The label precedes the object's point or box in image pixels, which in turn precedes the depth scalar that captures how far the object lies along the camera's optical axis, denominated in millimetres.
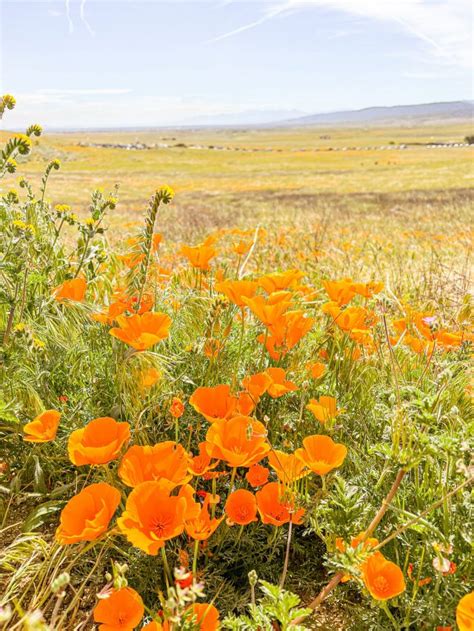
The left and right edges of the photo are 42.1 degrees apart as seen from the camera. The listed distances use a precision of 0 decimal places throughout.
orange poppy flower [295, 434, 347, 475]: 533
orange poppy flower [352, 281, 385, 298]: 736
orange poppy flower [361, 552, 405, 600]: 455
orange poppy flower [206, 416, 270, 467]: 519
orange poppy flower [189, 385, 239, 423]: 585
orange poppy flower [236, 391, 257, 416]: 594
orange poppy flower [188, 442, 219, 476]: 556
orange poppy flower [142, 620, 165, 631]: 439
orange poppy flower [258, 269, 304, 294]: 717
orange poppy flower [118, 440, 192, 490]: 519
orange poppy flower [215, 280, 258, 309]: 658
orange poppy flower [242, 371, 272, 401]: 604
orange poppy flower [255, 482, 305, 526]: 550
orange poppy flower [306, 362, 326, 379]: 686
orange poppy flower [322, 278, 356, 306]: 728
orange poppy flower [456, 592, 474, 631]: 417
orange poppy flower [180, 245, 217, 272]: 823
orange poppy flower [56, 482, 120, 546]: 472
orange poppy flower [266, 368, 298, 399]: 600
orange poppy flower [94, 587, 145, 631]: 455
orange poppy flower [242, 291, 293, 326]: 622
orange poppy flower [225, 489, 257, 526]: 538
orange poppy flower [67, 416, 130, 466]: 502
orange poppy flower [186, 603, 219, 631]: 462
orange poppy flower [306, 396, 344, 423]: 595
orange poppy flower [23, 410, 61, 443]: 550
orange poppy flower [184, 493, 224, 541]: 501
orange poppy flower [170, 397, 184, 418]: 575
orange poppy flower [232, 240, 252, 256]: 970
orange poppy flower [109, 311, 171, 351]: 582
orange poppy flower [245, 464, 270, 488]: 582
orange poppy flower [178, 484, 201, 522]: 489
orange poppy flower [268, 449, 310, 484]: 552
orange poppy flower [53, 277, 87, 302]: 723
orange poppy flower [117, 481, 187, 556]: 466
